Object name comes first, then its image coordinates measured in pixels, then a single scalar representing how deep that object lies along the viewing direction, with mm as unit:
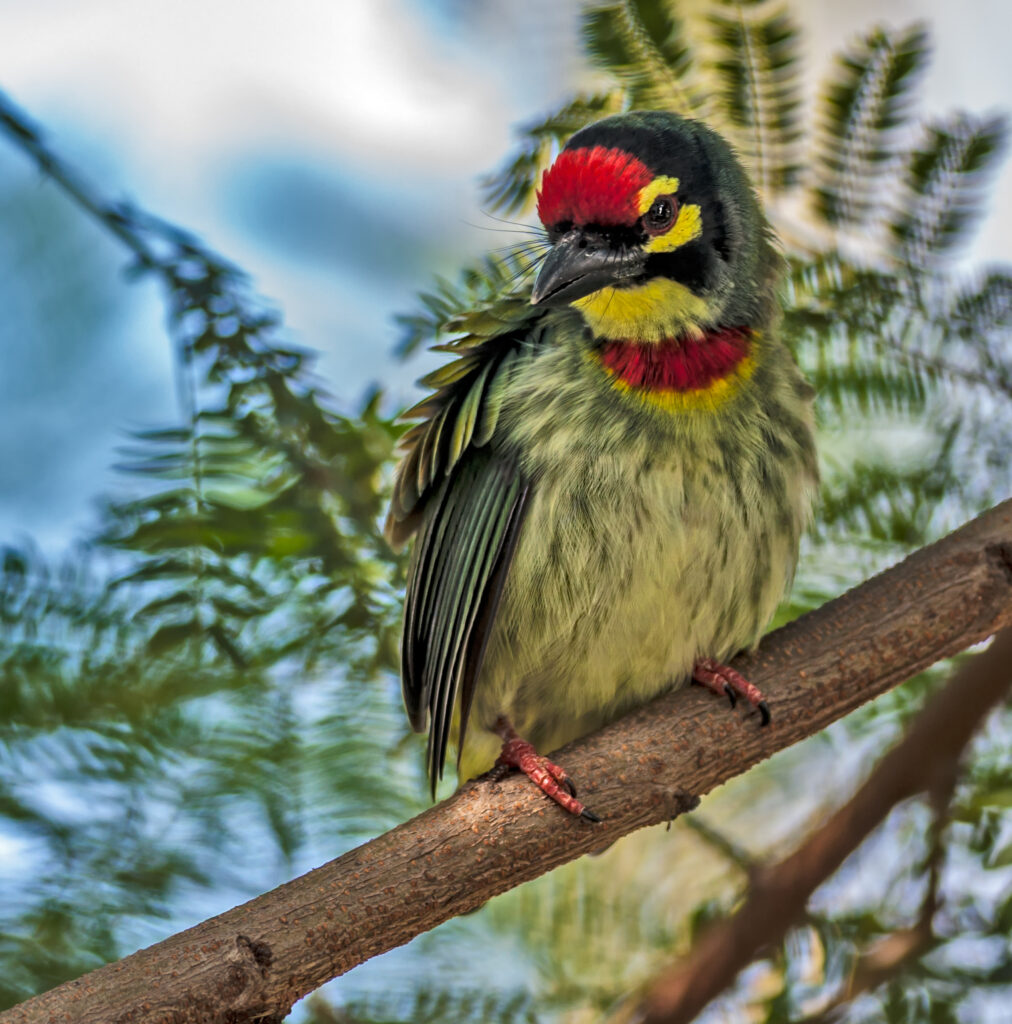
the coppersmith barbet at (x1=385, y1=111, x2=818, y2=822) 4457
